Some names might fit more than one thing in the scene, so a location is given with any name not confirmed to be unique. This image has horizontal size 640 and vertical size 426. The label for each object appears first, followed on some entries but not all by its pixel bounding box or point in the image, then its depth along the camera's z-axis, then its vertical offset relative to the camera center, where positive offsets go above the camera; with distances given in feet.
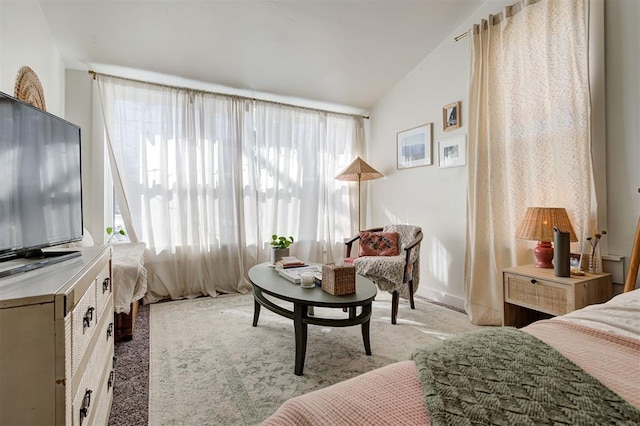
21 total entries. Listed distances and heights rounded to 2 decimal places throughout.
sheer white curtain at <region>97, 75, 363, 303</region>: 10.97 +1.35
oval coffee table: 6.11 -1.81
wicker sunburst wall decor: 6.44 +2.88
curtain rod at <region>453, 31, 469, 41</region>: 9.72 +5.59
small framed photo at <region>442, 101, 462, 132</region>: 10.32 +3.23
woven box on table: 6.47 -1.45
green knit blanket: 1.76 -1.16
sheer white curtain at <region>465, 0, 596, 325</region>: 7.11 +2.02
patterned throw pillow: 10.77 -1.17
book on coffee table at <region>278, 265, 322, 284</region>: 7.46 -1.57
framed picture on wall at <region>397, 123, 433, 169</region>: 11.52 +2.53
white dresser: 2.40 -1.11
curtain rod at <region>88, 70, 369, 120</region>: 10.38 +4.75
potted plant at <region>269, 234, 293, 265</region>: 9.62 -1.20
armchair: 9.20 -1.80
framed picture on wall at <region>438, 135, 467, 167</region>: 10.18 +2.03
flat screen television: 3.27 +0.42
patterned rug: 5.35 -3.28
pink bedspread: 1.88 -1.24
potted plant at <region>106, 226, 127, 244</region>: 10.68 -0.66
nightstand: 6.32 -1.80
